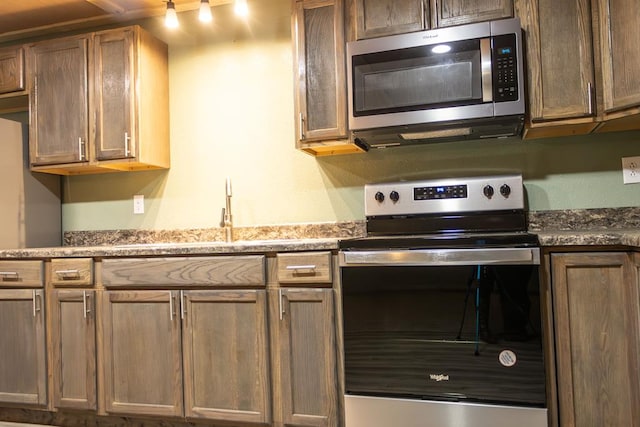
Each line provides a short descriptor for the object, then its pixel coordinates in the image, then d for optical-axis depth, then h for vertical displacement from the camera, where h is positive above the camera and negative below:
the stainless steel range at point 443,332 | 1.80 -0.41
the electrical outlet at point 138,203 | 2.98 +0.19
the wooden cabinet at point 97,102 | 2.67 +0.75
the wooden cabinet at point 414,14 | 2.14 +0.95
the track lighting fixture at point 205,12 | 2.30 +1.04
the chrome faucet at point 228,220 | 2.70 +0.06
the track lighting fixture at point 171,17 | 2.34 +1.04
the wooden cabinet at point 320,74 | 2.34 +0.75
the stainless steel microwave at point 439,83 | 2.06 +0.62
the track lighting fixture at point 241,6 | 2.26 +1.04
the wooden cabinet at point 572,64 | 1.97 +0.65
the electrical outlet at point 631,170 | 2.27 +0.23
